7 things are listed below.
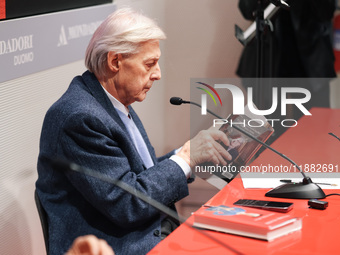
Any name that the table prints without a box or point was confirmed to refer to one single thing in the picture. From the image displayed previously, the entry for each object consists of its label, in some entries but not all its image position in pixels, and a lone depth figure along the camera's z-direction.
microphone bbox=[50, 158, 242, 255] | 1.71
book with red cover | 2.04
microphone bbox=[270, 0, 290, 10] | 2.92
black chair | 2.28
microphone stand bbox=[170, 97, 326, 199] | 2.34
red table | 2.01
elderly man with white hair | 2.25
